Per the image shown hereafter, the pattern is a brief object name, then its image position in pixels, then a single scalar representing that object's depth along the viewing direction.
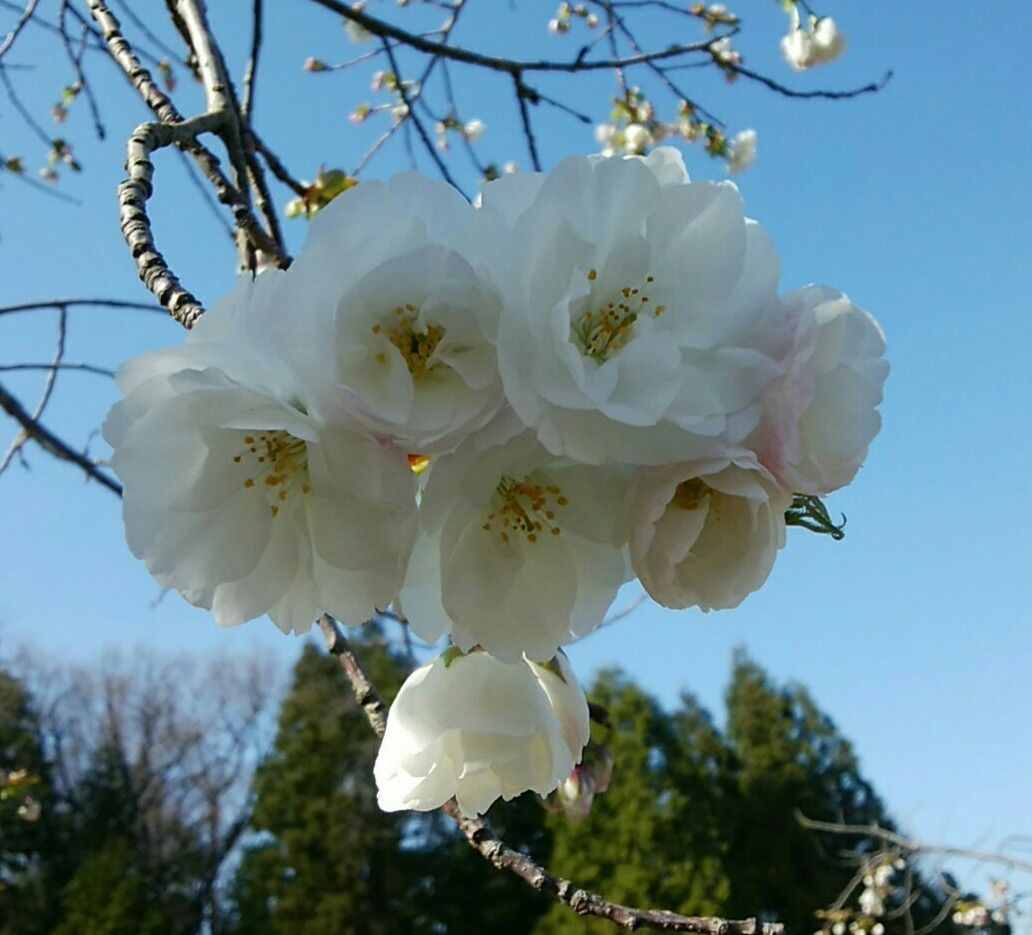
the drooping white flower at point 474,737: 0.20
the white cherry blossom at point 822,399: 0.14
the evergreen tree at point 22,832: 8.30
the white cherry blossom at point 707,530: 0.13
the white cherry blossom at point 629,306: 0.13
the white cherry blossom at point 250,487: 0.13
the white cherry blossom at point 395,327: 0.13
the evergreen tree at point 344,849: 8.77
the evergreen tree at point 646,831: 8.80
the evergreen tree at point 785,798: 9.82
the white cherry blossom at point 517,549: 0.14
